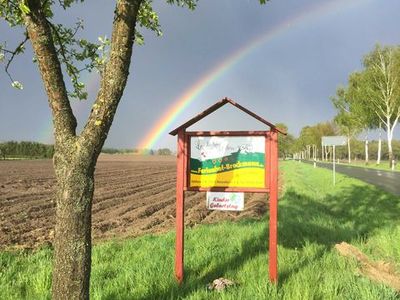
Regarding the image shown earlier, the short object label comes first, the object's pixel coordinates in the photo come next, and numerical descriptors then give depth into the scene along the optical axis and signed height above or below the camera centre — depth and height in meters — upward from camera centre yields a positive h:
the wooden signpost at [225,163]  5.48 -0.13
